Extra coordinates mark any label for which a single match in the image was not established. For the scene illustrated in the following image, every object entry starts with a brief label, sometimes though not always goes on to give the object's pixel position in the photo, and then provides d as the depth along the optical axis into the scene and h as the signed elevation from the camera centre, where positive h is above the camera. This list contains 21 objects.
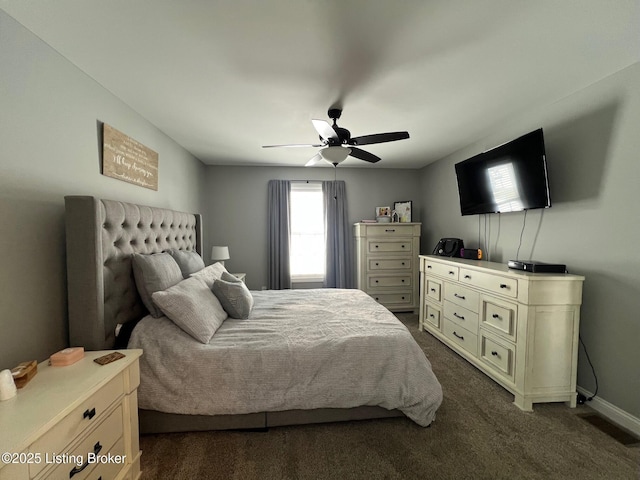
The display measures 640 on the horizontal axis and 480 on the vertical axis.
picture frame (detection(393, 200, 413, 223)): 4.32 +0.37
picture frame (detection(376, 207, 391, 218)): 4.46 +0.34
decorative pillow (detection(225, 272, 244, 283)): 2.49 -0.46
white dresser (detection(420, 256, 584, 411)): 1.92 -0.80
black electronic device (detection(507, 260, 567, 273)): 2.01 -0.29
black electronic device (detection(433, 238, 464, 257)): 3.37 -0.21
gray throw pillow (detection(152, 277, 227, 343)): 1.69 -0.55
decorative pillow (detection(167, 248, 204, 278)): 2.34 -0.29
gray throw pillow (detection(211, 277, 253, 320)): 2.12 -0.56
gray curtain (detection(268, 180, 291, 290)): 4.26 -0.03
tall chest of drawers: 4.10 -0.51
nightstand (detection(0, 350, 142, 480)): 0.82 -0.74
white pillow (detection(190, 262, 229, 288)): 2.21 -0.39
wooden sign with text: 1.89 +0.61
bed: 1.49 -0.83
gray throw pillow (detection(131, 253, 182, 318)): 1.84 -0.34
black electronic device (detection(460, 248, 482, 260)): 3.06 -0.26
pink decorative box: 1.23 -0.62
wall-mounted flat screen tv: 2.13 +0.53
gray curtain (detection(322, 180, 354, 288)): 4.41 -0.08
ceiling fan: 2.17 +0.81
